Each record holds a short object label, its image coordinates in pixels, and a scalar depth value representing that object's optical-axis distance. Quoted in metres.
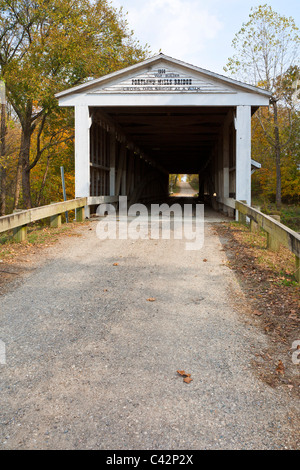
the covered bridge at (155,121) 12.03
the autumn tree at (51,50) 17.59
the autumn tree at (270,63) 24.58
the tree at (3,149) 22.86
